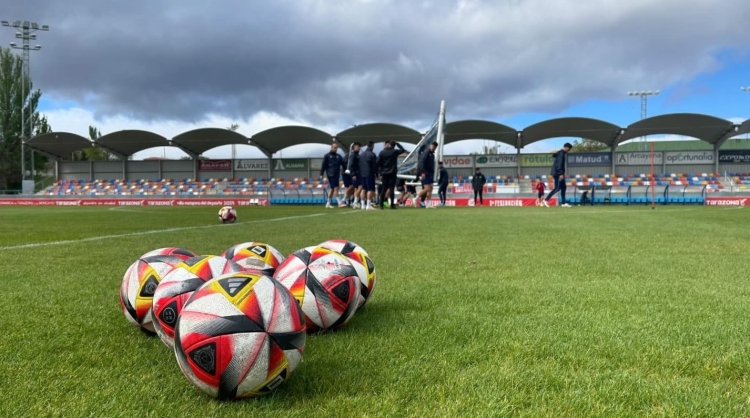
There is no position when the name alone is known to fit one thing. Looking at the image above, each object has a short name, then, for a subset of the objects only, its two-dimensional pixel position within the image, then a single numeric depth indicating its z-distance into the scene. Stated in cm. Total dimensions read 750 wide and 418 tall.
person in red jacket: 2429
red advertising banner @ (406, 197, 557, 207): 2738
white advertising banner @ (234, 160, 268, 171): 4453
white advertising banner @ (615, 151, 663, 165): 3881
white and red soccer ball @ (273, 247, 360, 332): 265
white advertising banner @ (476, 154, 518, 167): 4069
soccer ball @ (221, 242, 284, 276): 310
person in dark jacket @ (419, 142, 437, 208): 1736
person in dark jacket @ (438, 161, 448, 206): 2292
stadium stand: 2919
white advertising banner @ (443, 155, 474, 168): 4144
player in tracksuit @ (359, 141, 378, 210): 1634
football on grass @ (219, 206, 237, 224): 1147
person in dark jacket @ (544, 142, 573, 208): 1798
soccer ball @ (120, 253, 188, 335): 268
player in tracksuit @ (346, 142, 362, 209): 1758
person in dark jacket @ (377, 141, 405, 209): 1658
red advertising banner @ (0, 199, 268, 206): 3142
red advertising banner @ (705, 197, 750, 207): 2589
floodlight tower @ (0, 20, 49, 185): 4453
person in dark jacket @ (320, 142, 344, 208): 1884
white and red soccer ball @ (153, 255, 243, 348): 228
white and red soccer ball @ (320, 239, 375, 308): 307
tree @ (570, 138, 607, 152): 7670
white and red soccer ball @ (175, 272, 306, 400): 182
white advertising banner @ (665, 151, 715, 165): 3825
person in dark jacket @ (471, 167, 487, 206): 2396
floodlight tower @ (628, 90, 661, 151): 5557
